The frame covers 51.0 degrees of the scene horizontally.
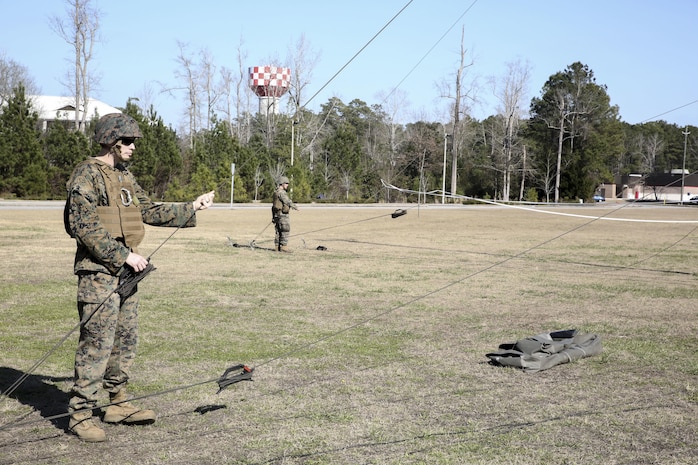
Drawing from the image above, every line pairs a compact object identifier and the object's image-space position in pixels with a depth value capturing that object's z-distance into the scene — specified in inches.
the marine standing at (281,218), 756.6
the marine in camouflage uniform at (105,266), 201.6
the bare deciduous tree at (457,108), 2662.4
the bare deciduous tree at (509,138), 3083.2
